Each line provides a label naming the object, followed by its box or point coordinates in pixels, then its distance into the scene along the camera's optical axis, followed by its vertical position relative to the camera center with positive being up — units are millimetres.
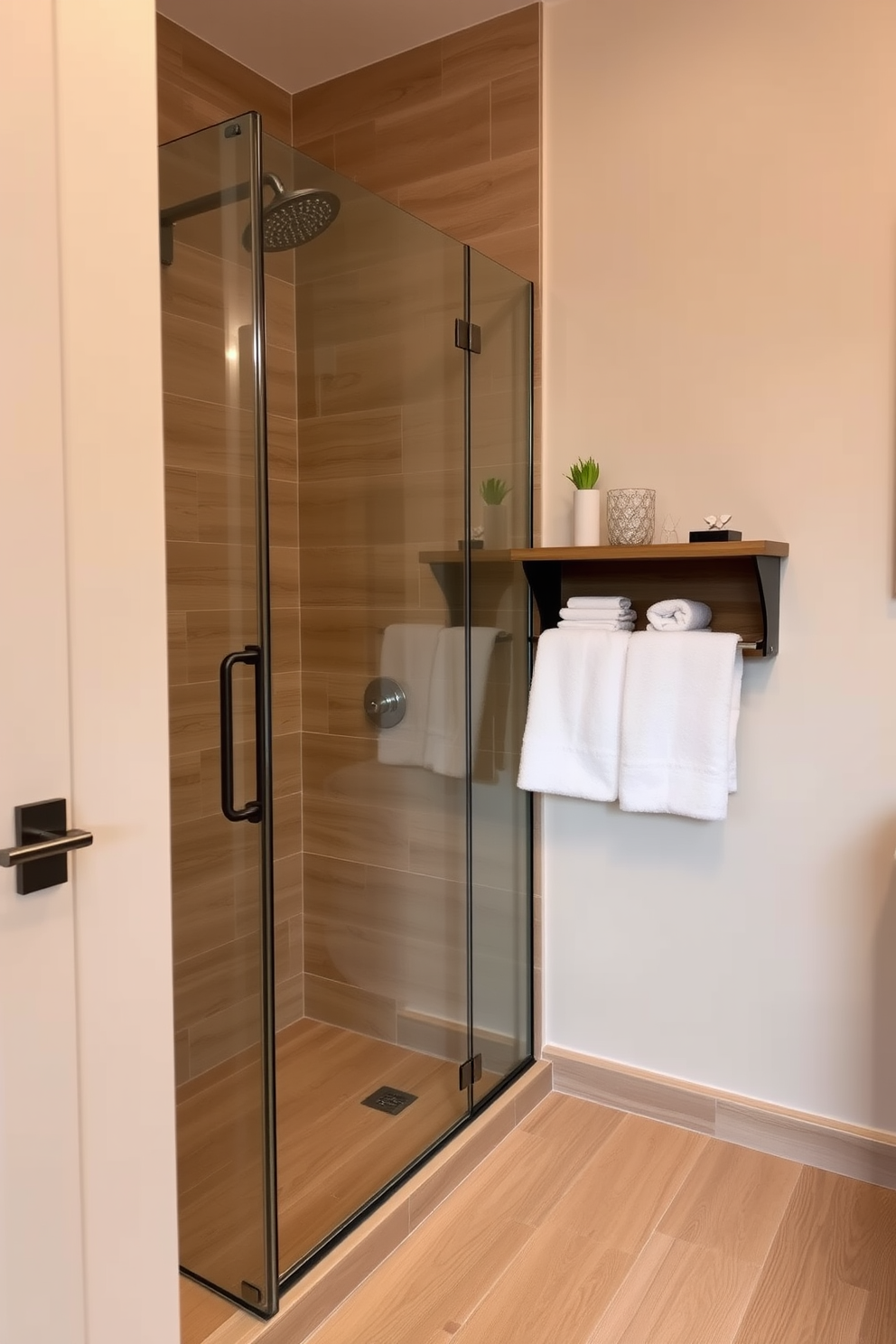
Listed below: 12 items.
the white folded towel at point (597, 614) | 2168 -55
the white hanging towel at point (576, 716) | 2125 -271
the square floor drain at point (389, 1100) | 2047 -1036
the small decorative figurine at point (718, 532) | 1979 +110
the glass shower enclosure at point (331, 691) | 1485 -187
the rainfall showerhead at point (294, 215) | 1534 +597
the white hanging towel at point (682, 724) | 2006 -273
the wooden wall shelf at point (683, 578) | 1987 +23
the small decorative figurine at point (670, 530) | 2180 +126
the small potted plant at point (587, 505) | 2186 +180
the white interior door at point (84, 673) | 1092 -97
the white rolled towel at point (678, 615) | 2070 -54
